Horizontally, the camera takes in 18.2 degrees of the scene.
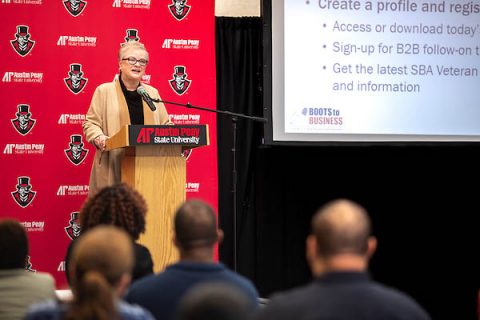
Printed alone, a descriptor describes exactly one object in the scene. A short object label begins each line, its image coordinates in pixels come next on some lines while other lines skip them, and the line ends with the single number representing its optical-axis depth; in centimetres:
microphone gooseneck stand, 1122
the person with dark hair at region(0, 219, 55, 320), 528
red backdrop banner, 1236
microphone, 952
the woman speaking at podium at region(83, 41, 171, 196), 1061
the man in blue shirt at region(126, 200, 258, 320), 502
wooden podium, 913
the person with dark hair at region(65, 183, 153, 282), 686
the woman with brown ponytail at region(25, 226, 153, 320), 361
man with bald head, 395
